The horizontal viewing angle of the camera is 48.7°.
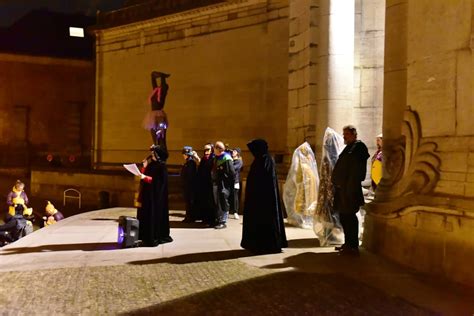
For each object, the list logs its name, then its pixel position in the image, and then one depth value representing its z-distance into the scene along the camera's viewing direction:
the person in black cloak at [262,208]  7.29
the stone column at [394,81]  7.11
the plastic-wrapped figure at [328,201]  7.80
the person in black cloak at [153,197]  7.92
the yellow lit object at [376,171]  8.98
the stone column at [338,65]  10.64
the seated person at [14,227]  10.80
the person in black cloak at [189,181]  10.75
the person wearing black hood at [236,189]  11.12
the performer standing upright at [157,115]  14.11
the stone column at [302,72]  11.30
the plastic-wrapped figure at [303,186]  9.65
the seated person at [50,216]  12.30
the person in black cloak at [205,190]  10.39
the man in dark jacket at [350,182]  6.93
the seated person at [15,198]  11.20
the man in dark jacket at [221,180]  9.80
